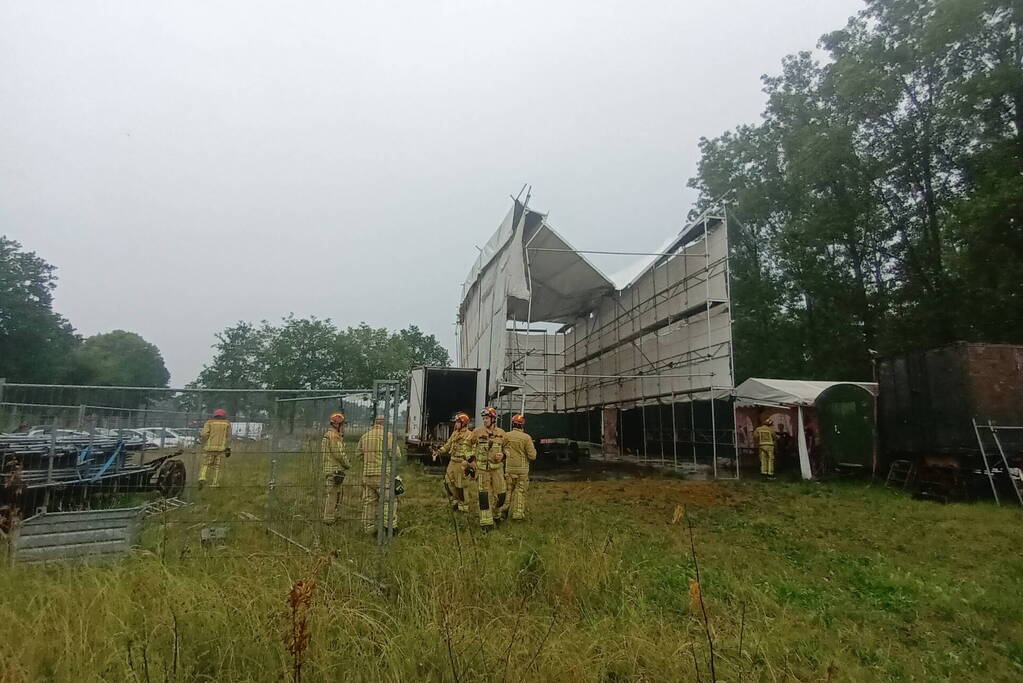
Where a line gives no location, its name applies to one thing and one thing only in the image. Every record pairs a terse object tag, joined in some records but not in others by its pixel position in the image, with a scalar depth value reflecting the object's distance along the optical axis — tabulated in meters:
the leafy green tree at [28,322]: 35.91
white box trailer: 16.17
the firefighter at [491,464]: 8.02
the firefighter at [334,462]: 5.34
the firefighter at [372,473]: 4.91
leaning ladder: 9.39
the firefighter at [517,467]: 8.32
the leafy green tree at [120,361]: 46.97
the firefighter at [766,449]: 13.69
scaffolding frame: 14.55
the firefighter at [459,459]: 8.31
